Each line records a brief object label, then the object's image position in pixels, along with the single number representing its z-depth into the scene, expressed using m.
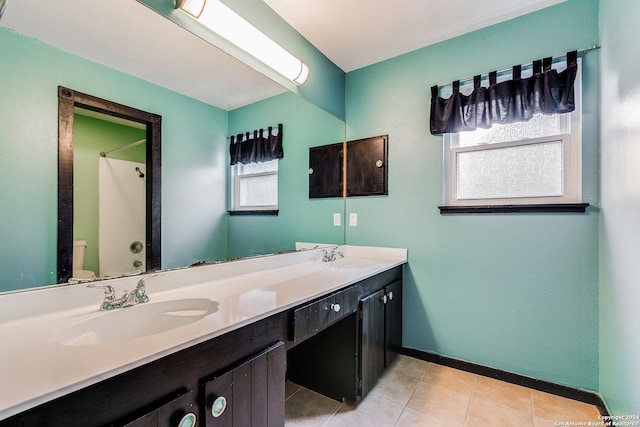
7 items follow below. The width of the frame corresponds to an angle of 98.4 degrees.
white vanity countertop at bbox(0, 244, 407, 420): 0.56
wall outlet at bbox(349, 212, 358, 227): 2.33
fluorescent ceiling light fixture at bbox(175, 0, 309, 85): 1.26
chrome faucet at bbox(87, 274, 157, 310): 0.97
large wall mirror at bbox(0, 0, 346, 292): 0.83
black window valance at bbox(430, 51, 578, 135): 1.56
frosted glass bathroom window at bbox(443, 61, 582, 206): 1.62
